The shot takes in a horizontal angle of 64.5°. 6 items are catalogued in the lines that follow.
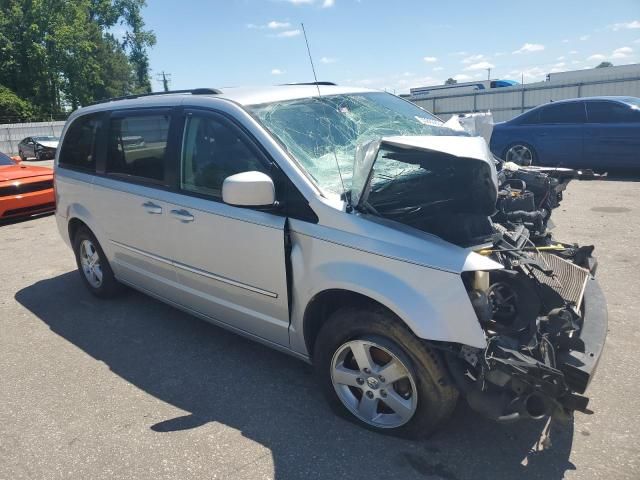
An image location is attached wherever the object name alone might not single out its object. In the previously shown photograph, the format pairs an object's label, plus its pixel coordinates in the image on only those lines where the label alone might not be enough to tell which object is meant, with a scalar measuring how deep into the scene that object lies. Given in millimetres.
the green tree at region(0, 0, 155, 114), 45250
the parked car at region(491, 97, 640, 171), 9078
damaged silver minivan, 2367
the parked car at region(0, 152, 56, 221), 8487
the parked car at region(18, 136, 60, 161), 23672
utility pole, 63500
